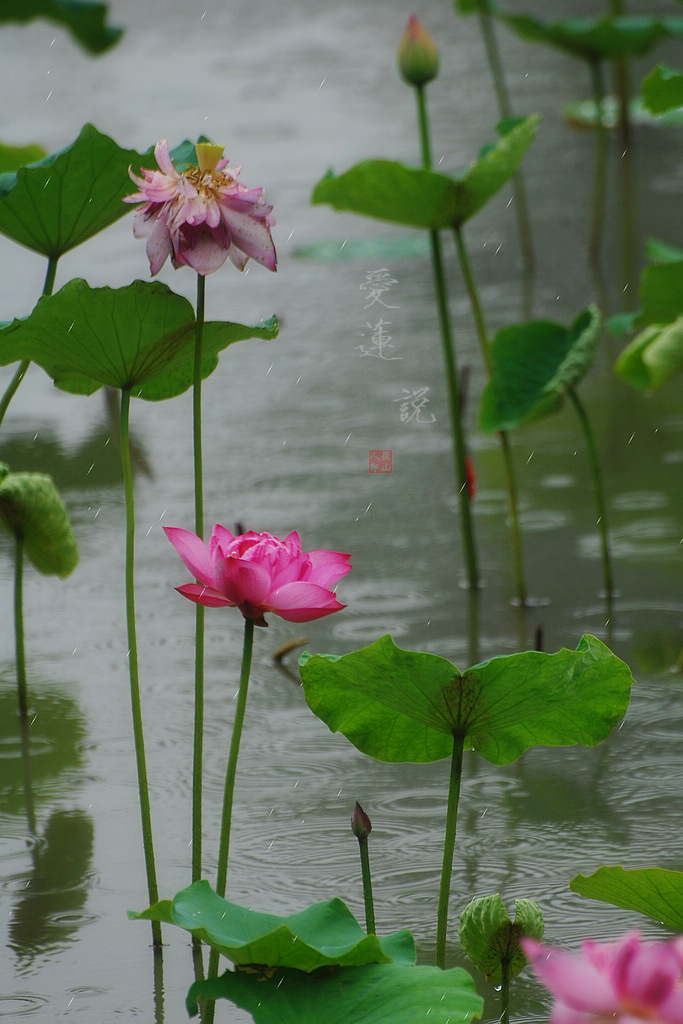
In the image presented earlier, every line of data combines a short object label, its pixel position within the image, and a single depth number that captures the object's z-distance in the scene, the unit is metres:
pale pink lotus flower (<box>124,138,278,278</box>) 6.94
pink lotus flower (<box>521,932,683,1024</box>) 6.10
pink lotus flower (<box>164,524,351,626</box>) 6.86
